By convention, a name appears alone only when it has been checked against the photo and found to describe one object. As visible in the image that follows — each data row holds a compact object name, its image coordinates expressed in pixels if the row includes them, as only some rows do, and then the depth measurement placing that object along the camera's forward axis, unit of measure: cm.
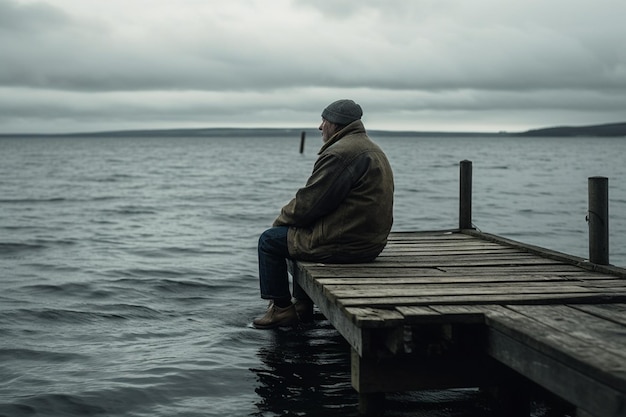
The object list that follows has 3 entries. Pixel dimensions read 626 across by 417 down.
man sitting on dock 678
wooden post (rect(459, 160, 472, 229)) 1045
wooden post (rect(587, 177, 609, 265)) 717
